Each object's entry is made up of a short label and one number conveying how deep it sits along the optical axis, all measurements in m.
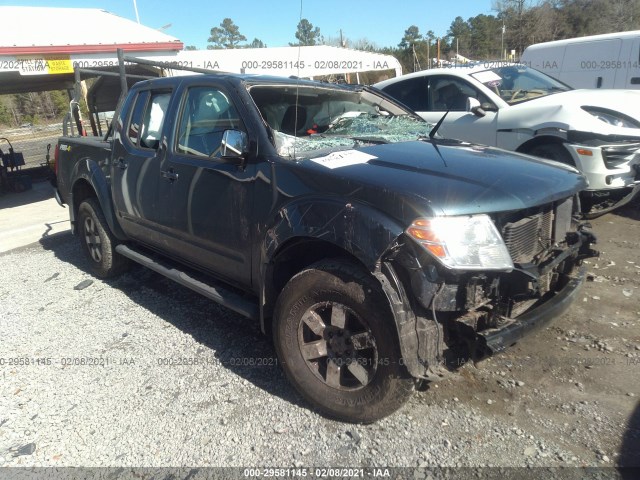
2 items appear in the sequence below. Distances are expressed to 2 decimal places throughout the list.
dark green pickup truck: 2.29
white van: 8.84
